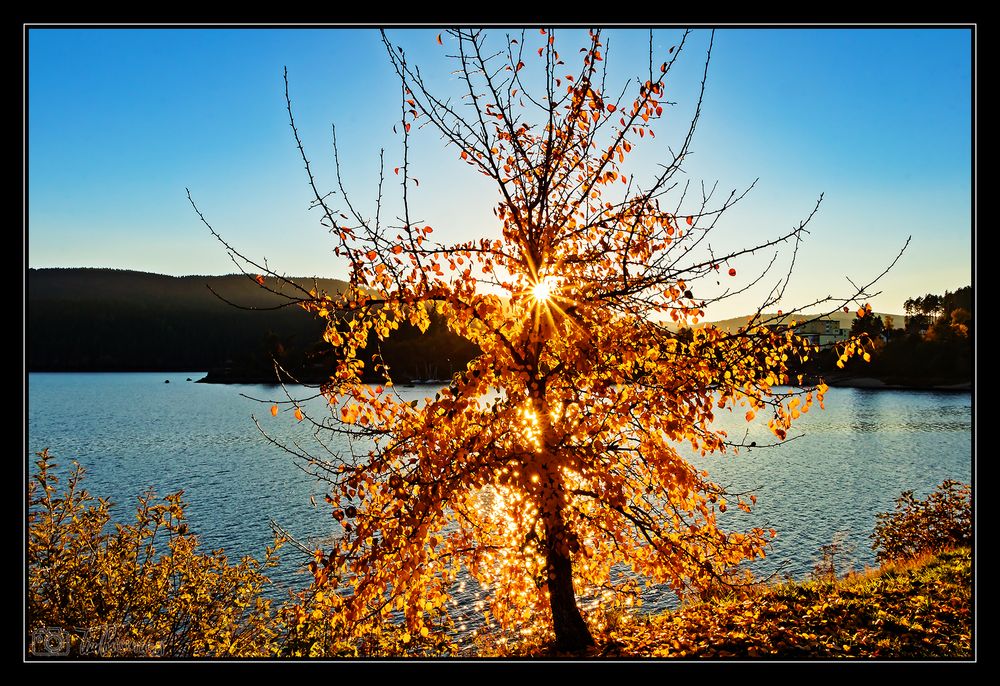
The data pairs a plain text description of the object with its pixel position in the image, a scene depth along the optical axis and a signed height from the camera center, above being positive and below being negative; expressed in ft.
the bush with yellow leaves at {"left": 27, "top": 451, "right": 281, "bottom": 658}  32.40 -13.98
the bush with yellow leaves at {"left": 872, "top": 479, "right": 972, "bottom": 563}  60.18 -18.59
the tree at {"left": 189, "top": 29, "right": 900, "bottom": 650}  24.20 -1.42
